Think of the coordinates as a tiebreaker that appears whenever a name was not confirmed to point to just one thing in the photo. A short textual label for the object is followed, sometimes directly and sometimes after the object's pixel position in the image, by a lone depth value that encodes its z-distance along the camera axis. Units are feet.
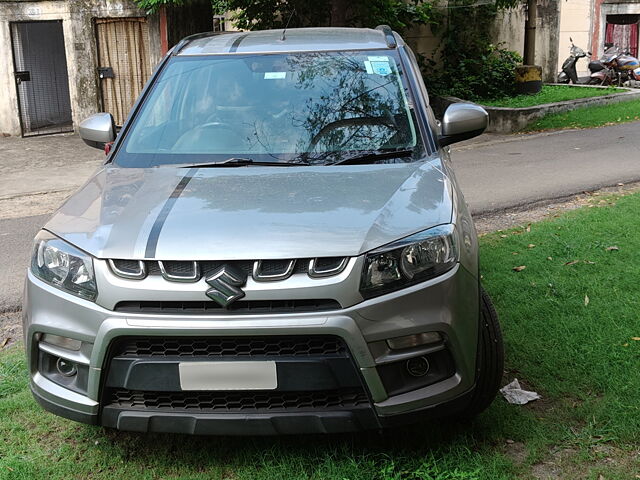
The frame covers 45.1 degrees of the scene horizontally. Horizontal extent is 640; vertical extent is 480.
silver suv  9.10
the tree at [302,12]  48.91
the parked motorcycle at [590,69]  69.82
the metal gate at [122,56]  50.42
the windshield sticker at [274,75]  13.89
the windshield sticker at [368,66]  13.99
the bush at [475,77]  55.98
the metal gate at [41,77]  51.44
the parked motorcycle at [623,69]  70.18
